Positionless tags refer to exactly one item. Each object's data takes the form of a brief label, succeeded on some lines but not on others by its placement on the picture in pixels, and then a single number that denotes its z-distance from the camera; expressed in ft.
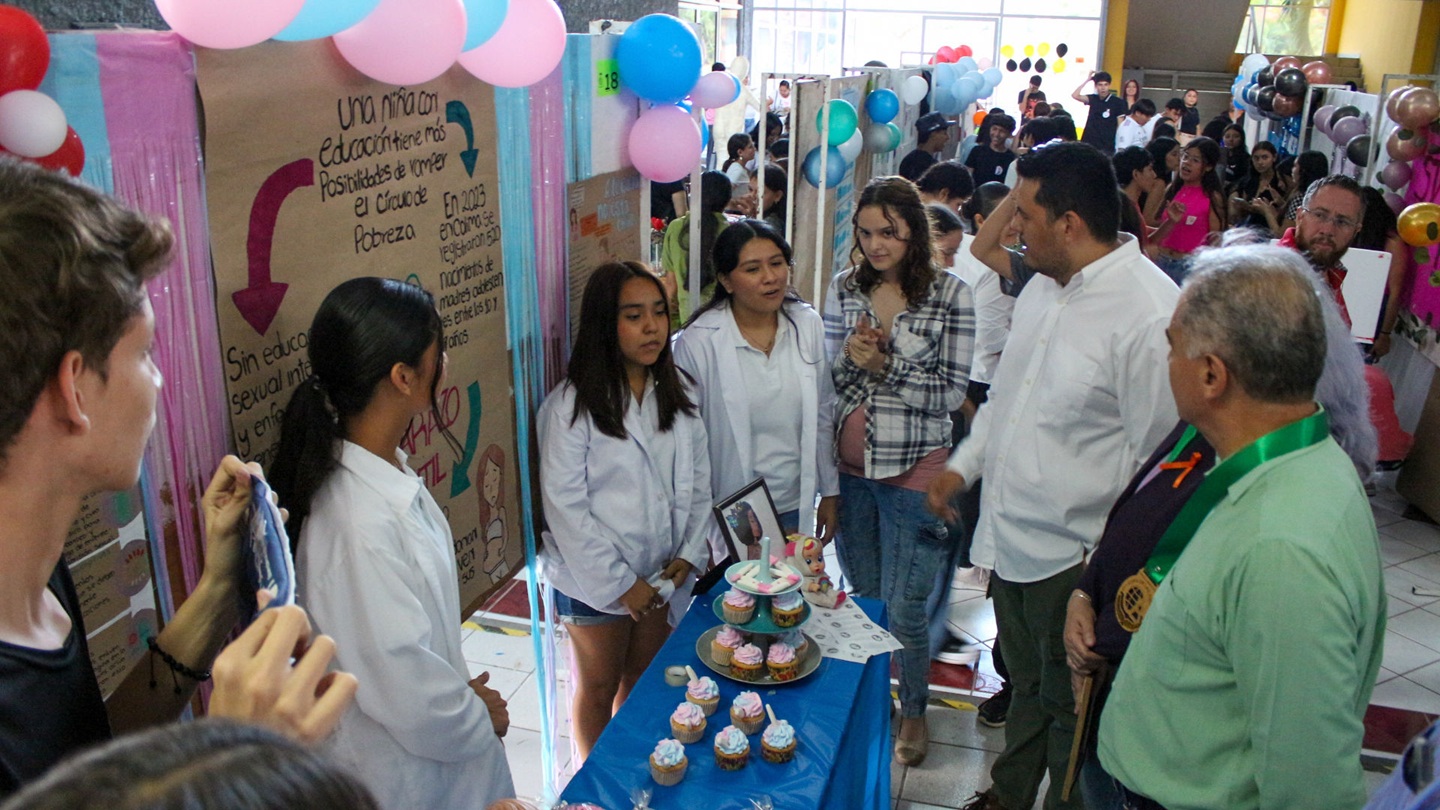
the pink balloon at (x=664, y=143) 9.91
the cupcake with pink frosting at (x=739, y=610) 7.12
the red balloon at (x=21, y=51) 3.83
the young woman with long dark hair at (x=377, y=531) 5.48
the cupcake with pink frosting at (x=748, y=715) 6.47
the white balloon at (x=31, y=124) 3.88
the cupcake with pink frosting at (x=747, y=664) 6.98
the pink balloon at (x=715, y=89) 13.46
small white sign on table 7.49
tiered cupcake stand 7.03
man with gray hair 4.58
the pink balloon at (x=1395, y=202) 17.89
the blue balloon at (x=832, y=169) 15.90
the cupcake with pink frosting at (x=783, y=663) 6.97
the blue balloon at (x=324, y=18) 5.05
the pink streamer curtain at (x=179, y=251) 4.62
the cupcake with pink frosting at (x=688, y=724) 6.36
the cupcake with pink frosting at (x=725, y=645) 7.11
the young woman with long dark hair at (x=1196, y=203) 21.08
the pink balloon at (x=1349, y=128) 22.74
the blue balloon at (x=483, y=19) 6.55
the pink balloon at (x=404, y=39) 5.67
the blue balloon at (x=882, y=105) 20.83
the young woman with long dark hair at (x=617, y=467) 8.41
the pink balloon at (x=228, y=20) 4.43
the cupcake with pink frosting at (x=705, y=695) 6.63
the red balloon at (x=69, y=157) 4.13
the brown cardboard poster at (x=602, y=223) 9.33
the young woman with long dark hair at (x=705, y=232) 15.28
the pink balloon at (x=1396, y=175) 17.57
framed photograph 8.21
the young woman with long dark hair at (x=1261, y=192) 23.79
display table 6.02
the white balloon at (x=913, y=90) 24.90
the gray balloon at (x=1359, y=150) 20.90
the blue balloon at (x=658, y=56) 9.43
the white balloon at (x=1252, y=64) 39.42
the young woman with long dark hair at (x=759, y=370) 9.52
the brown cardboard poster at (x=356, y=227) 5.31
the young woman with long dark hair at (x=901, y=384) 9.89
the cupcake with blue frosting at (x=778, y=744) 6.23
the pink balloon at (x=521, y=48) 7.07
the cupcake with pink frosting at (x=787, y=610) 7.12
